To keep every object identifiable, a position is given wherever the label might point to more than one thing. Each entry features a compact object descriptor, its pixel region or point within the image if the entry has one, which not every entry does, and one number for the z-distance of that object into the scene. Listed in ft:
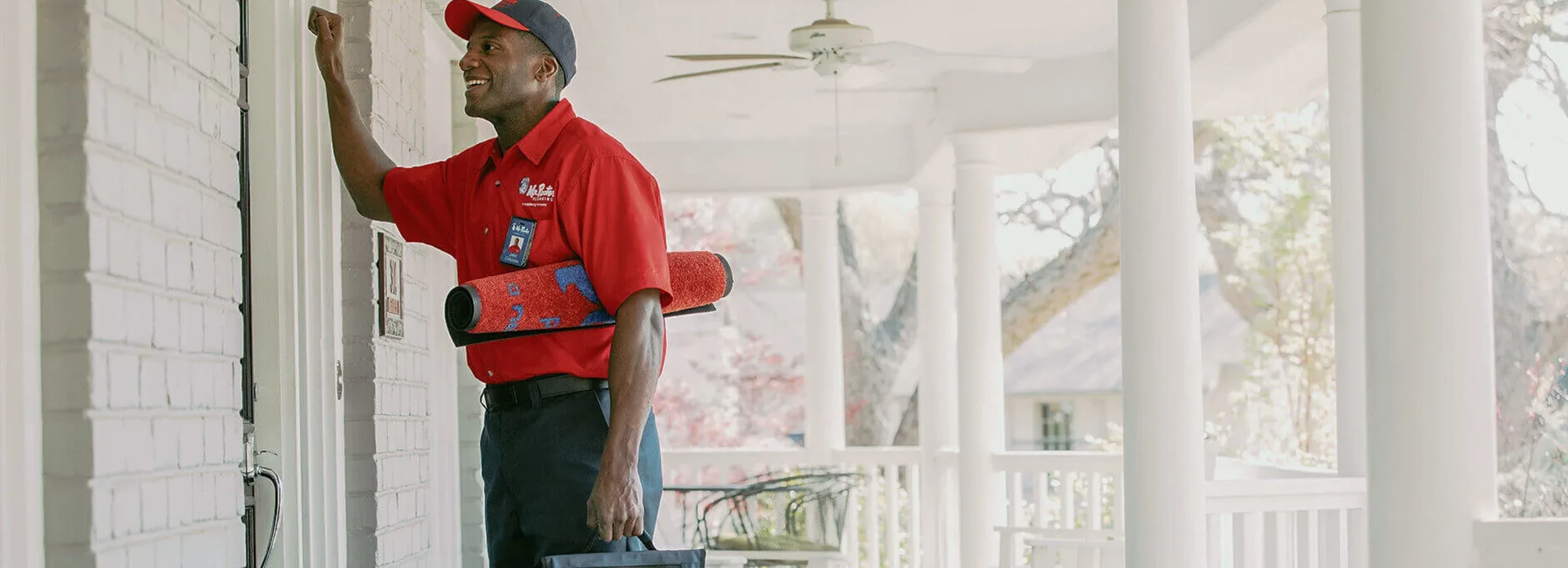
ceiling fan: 17.93
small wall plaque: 11.87
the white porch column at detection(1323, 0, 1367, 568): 15.71
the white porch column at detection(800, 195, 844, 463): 29.63
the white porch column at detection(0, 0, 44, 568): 6.63
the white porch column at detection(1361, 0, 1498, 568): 9.17
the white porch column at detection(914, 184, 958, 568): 28.30
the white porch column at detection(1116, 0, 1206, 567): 13.84
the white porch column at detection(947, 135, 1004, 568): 24.12
